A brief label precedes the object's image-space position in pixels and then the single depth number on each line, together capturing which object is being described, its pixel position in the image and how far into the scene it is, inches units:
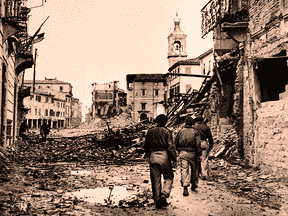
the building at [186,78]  2075.5
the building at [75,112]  4259.4
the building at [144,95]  2561.5
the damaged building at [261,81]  346.9
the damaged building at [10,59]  515.8
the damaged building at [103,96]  3053.6
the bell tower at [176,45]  2309.4
